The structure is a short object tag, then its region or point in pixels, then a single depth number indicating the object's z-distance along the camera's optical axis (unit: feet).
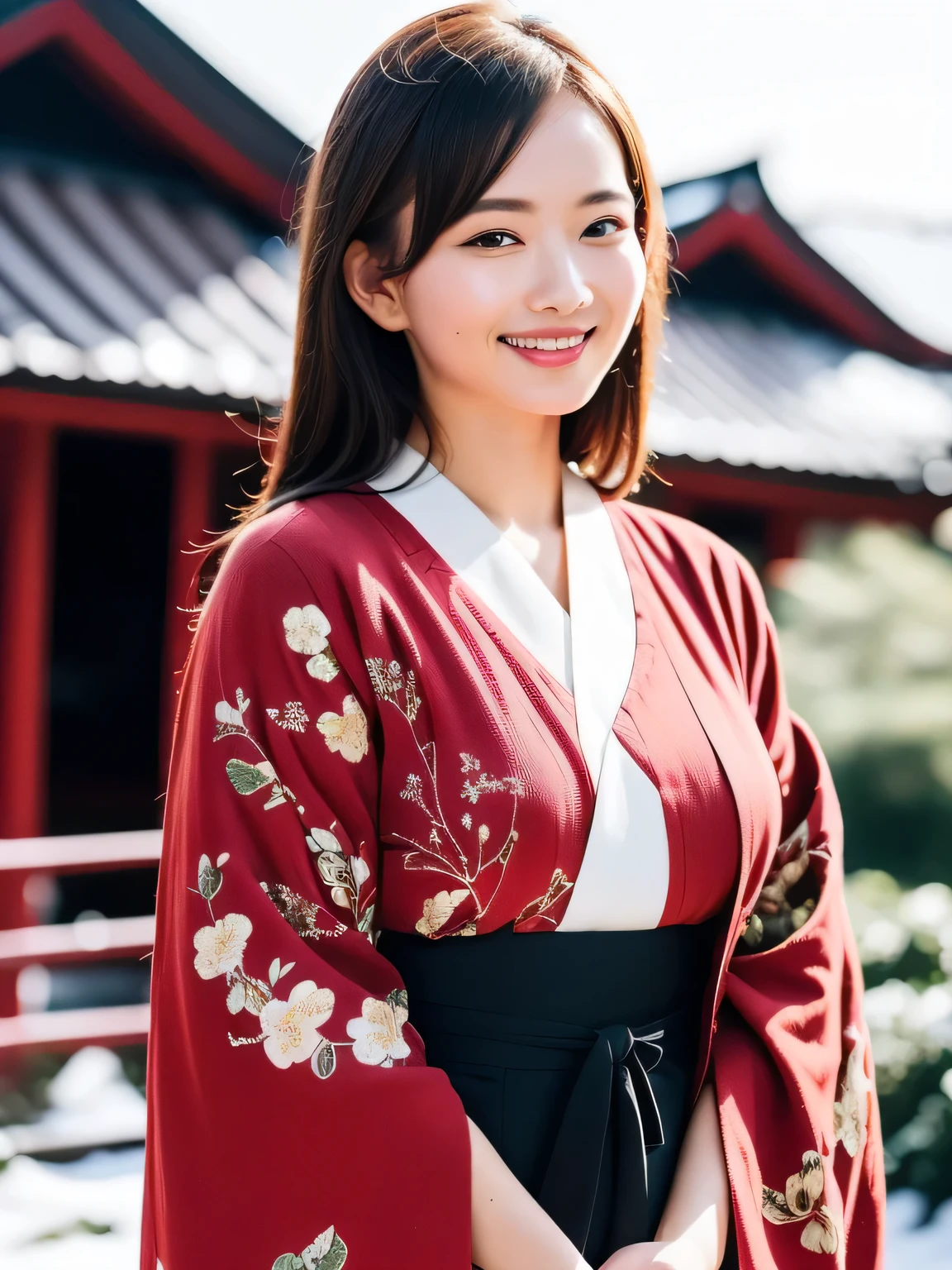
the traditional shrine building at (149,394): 13.61
